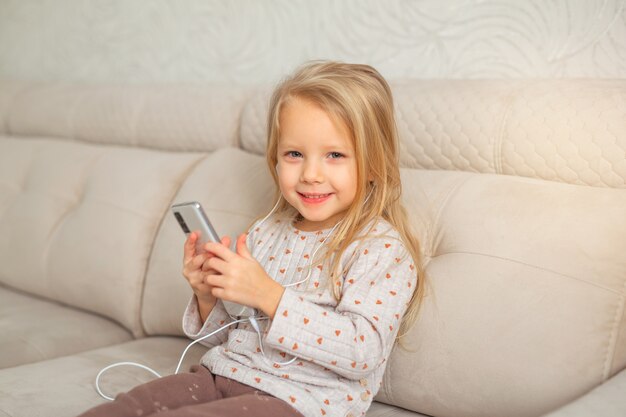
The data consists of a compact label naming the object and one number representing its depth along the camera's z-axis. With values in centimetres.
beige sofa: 104
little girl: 103
